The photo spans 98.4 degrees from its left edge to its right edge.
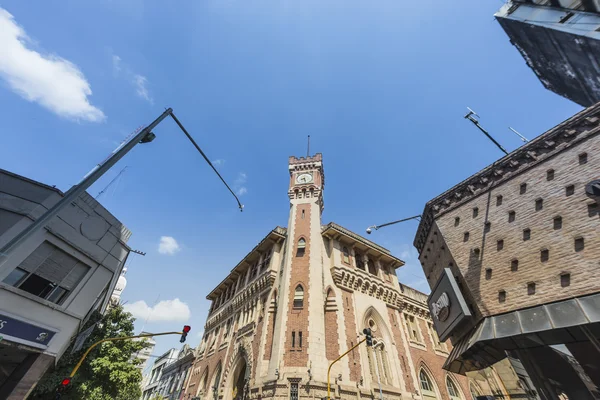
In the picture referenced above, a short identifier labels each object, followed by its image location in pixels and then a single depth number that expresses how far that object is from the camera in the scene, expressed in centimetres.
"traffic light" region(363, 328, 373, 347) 1382
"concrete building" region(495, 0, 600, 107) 2055
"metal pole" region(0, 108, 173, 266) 573
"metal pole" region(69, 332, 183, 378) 1290
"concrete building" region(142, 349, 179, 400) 4725
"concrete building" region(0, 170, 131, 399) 1046
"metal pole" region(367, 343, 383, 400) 2051
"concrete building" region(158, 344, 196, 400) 3503
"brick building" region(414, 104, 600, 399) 1052
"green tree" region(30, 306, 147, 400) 1589
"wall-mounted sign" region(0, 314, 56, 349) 988
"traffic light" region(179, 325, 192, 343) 1261
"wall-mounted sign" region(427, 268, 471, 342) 1306
